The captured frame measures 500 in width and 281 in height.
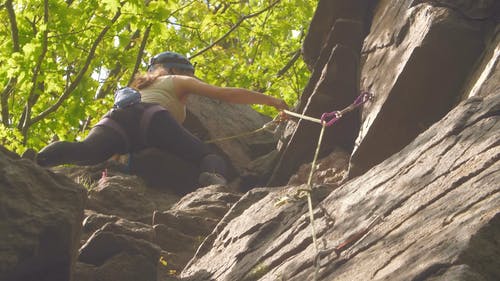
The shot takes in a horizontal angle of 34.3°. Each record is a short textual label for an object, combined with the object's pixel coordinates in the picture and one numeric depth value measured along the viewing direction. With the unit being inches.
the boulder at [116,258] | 212.4
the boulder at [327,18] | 358.6
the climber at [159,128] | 360.5
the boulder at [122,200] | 302.8
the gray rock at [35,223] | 182.9
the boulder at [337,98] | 339.0
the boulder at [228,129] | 427.5
